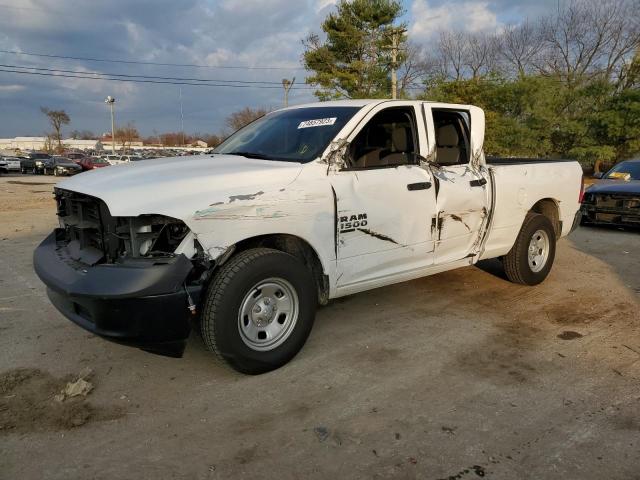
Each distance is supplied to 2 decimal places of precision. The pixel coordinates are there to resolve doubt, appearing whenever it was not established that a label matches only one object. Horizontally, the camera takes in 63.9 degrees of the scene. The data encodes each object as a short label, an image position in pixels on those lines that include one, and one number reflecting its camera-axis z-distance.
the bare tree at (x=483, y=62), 42.09
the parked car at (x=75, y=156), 40.94
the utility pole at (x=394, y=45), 26.43
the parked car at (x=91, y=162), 37.44
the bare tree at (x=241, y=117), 69.32
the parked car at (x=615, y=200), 9.41
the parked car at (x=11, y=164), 37.44
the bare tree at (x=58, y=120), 91.31
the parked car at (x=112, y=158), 40.53
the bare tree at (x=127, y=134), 109.07
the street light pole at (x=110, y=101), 68.00
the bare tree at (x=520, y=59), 40.24
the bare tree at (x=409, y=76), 41.51
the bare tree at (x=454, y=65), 43.22
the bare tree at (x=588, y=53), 36.66
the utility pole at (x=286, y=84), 44.56
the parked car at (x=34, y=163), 37.88
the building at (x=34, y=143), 118.75
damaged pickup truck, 3.11
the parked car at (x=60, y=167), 35.62
